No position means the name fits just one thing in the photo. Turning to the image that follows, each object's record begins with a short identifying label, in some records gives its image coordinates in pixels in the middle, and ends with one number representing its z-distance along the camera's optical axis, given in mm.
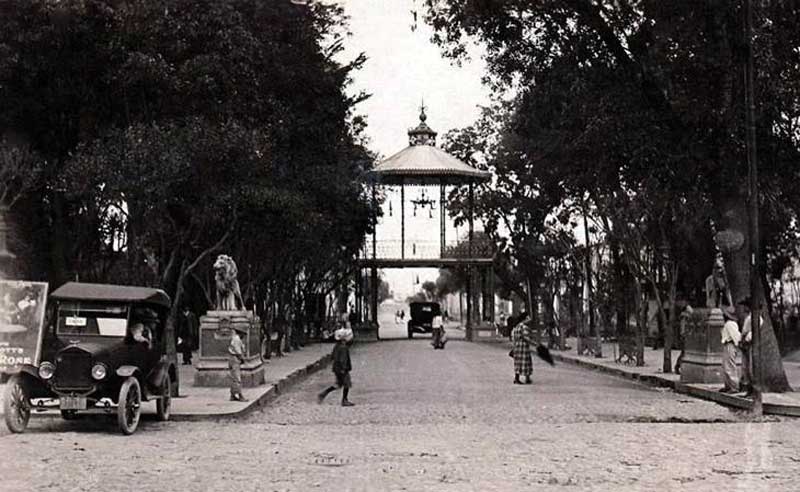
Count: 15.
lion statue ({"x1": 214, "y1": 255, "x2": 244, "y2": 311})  22719
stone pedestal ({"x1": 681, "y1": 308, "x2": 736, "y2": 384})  22625
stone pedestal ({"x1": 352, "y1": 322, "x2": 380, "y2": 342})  61969
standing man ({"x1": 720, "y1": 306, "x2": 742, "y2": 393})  20109
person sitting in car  15789
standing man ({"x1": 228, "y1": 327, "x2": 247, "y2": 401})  19094
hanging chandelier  58025
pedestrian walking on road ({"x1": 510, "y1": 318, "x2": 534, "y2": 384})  24828
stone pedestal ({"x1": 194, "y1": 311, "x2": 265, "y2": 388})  22562
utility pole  18219
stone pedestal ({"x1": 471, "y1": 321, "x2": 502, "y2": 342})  61391
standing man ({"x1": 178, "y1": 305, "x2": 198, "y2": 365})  34438
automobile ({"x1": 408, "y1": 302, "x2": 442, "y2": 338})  72938
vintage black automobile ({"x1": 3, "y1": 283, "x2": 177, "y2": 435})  14648
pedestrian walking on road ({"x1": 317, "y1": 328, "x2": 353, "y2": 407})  20062
